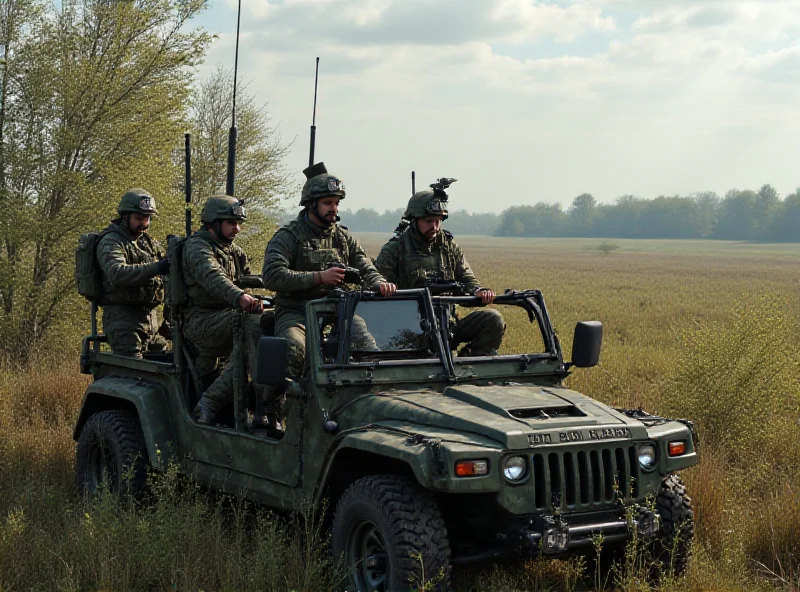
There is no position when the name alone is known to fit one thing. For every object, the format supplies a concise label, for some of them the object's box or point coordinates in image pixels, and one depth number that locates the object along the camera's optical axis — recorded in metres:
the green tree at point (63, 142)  14.20
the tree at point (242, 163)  21.27
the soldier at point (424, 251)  8.05
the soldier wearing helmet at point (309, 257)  6.73
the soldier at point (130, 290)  8.68
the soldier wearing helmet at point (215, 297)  7.05
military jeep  4.98
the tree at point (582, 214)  181.00
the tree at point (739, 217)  149.31
